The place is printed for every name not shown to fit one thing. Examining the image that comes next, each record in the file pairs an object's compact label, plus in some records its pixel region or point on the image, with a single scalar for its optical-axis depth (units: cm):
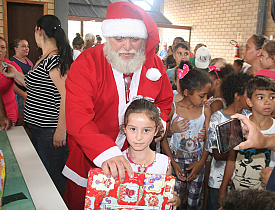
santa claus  153
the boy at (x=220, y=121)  218
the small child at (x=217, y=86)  272
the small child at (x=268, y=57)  261
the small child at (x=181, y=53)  408
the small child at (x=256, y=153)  194
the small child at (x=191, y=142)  228
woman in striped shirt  209
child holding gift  151
